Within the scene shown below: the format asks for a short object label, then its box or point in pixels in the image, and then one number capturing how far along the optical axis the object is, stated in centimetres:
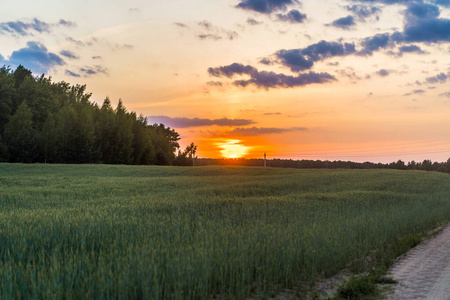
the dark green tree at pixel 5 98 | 6400
